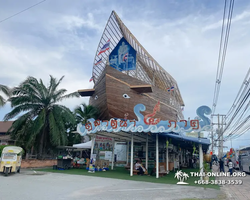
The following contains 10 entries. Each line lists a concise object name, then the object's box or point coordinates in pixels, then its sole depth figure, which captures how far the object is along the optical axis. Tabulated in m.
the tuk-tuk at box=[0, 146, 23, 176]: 12.21
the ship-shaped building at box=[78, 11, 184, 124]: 22.17
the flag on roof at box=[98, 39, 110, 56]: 23.71
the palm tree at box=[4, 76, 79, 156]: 20.08
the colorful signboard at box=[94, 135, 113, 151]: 27.12
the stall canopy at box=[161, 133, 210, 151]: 13.66
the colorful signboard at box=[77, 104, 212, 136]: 12.02
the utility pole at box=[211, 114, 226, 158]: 36.06
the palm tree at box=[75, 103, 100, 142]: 25.77
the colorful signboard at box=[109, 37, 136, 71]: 23.34
